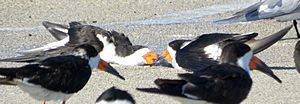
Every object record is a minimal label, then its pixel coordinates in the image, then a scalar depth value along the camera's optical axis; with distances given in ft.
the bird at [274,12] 62.00
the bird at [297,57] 41.51
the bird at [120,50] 51.16
